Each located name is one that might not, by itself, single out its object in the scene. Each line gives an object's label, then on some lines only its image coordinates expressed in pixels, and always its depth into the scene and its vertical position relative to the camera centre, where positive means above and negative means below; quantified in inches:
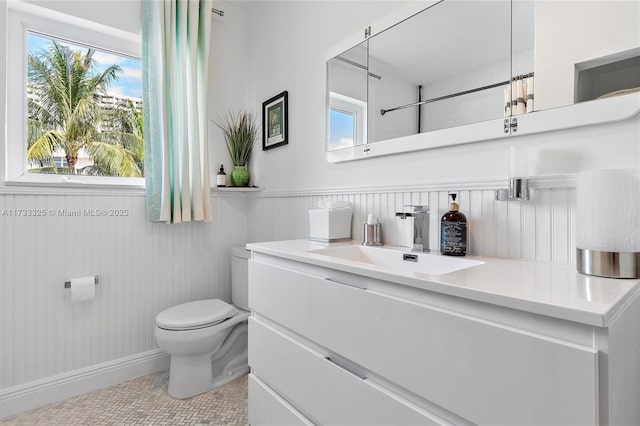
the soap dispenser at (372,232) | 56.3 -3.3
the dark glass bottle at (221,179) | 89.7 +9.5
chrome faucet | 49.7 -2.3
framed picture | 83.2 +23.9
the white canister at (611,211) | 28.5 +0.0
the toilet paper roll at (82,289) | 68.4 -15.5
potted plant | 92.1 +20.3
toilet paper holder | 69.5 -14.5
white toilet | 66.8 -26.9
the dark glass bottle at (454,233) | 45.0 -2.8
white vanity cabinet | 21.7 -12.4
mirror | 35.4 +19.2
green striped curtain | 77.2 +25.4
